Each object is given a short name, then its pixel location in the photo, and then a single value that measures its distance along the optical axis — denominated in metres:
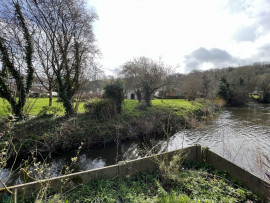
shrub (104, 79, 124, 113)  10.25
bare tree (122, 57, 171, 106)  15.96
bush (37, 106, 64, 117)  9.13
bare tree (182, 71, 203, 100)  27.49
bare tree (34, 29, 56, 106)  11.00
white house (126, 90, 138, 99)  36.98
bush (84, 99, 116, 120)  9.48
